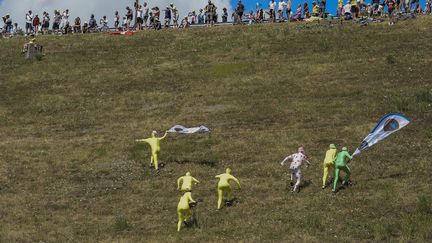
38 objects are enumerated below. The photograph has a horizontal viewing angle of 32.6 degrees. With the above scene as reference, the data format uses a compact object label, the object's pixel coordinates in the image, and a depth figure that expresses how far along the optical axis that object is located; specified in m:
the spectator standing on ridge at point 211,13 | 65.81
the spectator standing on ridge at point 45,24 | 67.62
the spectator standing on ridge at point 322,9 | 64.62
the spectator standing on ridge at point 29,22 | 66.12
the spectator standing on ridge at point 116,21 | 68.19
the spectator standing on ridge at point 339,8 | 64.66
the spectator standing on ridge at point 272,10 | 65.75
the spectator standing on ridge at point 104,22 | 68.89
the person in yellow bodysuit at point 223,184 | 29.53
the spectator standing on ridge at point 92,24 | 68.75
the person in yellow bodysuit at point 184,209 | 27.23
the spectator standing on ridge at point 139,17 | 65.31
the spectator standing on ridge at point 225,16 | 67.94
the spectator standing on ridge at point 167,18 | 65.94
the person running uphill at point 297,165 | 30.92
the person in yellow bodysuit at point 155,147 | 34.94
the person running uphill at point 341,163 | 30.42
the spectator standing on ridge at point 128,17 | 66.19
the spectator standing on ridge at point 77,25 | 68.19
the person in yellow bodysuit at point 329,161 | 30.78
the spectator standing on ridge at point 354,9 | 62.25
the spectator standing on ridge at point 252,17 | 67.19
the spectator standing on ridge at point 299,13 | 65.75
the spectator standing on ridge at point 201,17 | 67.96
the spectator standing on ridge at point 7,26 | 68.38
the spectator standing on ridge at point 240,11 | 65.80
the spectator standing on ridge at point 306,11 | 65.62
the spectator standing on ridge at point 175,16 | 66.35
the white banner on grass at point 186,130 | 36.72
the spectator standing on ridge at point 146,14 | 65.28
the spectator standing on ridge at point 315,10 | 64.94
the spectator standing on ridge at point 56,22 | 67.75
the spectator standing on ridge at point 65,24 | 67.12
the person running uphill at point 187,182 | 28.75
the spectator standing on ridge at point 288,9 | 65.19
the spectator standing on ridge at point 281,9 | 65.31
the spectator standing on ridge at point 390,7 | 61.19
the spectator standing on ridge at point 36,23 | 67.00
